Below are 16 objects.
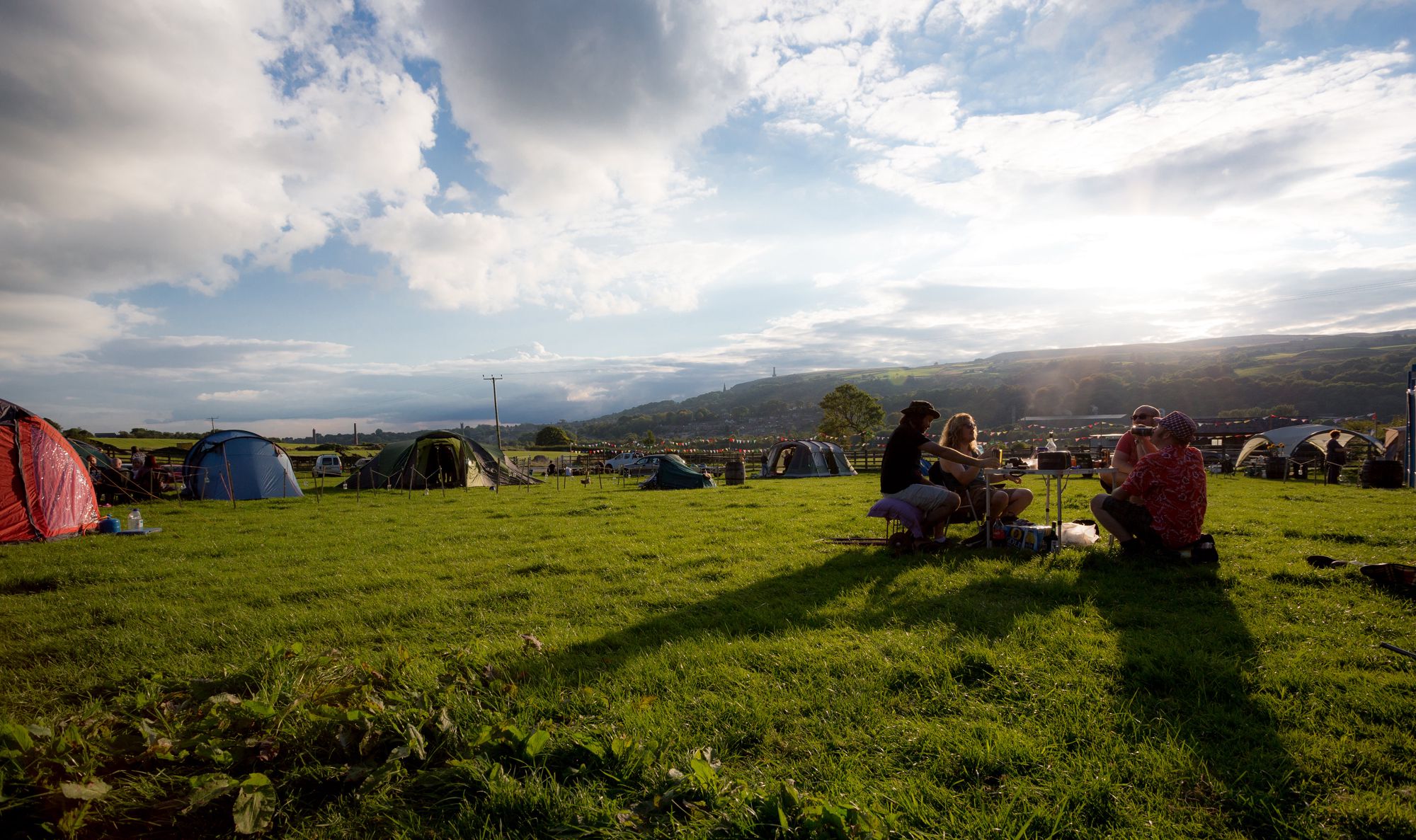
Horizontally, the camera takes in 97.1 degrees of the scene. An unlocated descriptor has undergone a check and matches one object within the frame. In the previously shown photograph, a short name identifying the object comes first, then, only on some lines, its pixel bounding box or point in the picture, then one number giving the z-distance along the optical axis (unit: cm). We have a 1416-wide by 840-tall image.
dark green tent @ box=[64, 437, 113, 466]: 1636
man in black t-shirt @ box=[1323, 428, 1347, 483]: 1797
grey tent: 2631
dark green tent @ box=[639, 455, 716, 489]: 2112
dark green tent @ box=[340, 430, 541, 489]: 2055
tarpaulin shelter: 2091
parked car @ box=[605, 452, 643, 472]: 4441
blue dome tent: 1764
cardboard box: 688
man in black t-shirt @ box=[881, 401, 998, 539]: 695
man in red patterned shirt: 601
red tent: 1005
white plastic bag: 707
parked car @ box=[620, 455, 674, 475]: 3569
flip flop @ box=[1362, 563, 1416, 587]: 493
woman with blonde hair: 738
